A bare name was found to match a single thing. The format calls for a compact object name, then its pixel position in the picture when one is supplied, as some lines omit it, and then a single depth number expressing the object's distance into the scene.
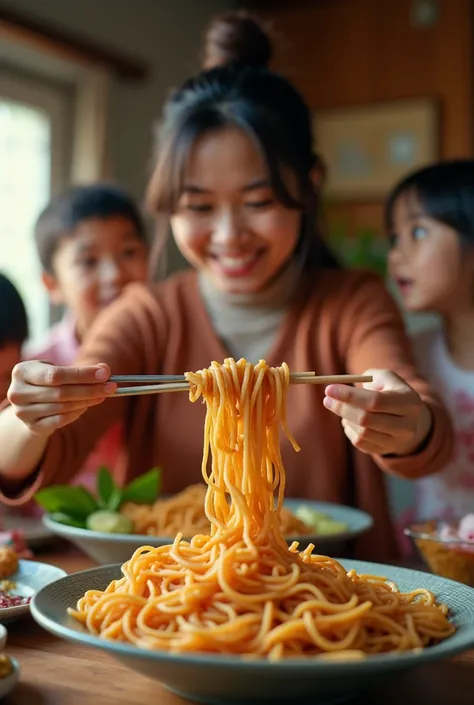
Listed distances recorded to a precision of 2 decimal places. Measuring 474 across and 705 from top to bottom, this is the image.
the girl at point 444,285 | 2.01
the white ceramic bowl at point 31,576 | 1.15
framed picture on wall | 4.55
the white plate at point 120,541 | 1.23
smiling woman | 1.68
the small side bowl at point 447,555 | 1.21
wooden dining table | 0.84
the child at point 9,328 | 1.74
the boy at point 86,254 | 2.23
